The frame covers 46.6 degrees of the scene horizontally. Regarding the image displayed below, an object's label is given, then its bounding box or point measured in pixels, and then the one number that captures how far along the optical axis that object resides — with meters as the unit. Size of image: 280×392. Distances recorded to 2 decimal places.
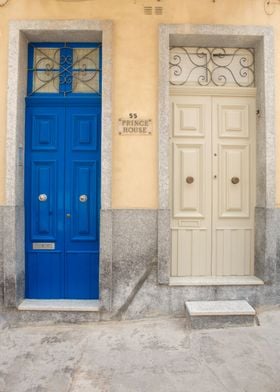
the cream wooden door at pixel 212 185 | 4.68
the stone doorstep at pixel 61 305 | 4.32
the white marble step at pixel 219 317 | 4.00
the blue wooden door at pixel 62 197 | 4.62
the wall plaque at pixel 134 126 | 4.40
